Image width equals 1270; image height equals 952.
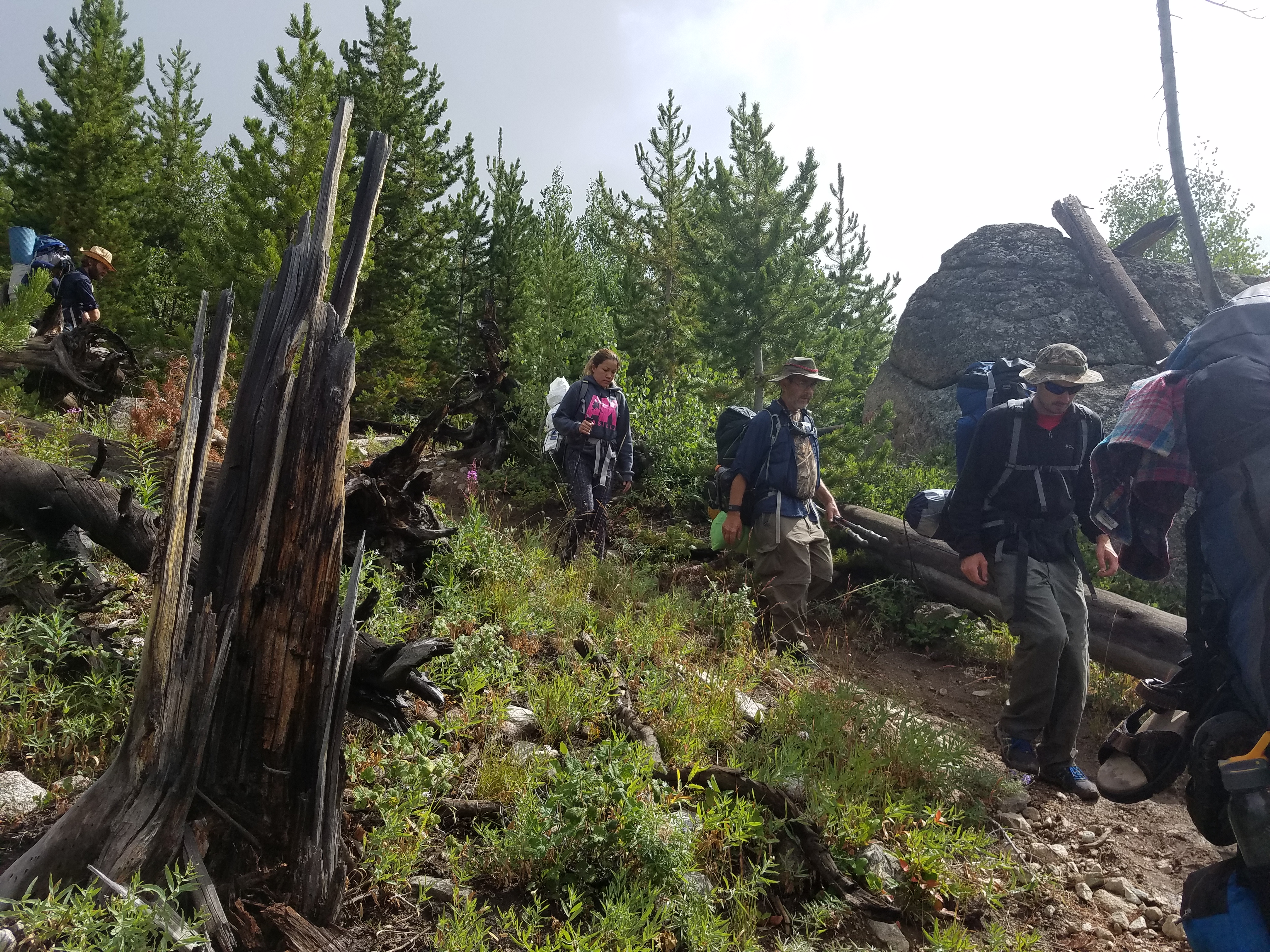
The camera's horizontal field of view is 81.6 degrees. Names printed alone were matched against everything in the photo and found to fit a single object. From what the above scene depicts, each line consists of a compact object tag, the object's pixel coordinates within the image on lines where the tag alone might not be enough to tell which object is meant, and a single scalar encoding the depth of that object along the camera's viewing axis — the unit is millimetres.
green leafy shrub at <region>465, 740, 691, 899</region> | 2641
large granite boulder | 12008
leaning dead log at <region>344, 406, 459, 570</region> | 5121
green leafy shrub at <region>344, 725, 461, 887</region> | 2484
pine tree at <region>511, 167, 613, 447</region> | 12203
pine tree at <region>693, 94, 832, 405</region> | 10047
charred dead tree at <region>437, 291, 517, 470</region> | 11164
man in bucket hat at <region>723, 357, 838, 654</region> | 5953
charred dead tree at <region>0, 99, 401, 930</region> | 2111
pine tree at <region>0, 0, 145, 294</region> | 18406
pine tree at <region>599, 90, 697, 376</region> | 16109
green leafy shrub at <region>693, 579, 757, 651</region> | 5535
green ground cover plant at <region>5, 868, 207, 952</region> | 1734
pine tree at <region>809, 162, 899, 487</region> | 8922
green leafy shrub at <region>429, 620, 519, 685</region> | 3760
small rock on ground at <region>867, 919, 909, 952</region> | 2820
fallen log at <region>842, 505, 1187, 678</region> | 5617
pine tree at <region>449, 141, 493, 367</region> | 20938
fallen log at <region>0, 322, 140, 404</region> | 8898
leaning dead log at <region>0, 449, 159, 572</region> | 3670
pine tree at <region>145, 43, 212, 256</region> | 22109
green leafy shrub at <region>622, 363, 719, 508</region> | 9828
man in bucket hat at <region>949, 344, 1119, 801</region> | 4484
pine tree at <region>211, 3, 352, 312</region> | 12500
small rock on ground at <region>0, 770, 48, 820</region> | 2492
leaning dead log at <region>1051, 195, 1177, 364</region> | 11430
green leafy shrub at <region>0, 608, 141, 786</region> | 2799
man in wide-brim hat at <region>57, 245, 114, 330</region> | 9438
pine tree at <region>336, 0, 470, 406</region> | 18188
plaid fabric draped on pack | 2412
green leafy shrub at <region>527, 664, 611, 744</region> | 3648
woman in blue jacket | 7324
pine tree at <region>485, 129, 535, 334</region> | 19953
